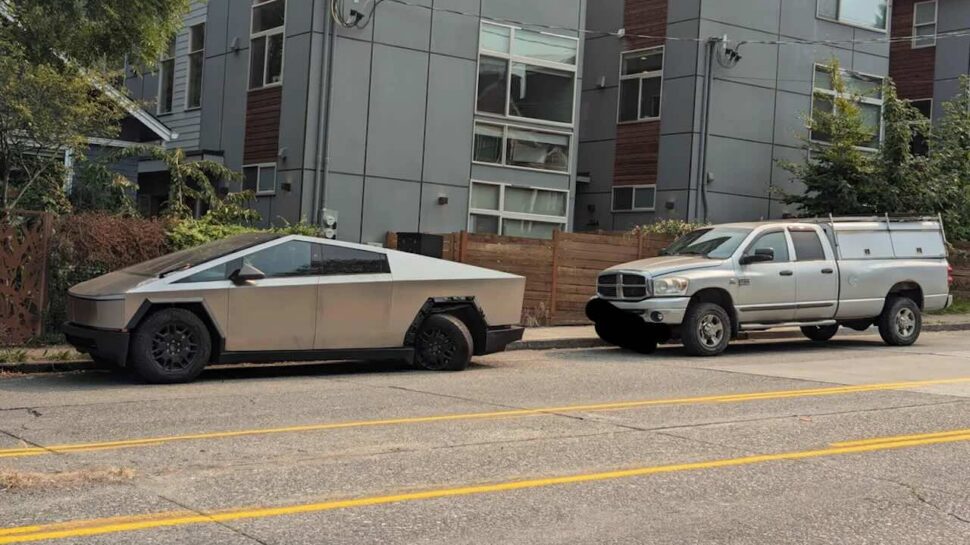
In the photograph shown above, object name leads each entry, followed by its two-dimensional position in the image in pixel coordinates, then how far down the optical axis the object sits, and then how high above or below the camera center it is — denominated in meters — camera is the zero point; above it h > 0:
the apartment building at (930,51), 30.06 +7.68
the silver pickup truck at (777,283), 14.02 +0.09
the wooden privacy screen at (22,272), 12.49 -0.37
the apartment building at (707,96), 22.52 +4.49
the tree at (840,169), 21.50 +2.73
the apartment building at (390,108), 18.23 +3.12
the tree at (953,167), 22.12 +3.07
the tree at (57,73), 11.86 +2.40
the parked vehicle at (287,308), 10.31 -0.54
